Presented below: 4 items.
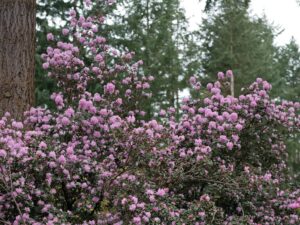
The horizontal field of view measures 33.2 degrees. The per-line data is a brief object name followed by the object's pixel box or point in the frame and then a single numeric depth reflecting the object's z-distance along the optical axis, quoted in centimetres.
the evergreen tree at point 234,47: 1994
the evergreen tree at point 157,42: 1748
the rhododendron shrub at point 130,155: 362
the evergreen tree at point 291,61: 3072
